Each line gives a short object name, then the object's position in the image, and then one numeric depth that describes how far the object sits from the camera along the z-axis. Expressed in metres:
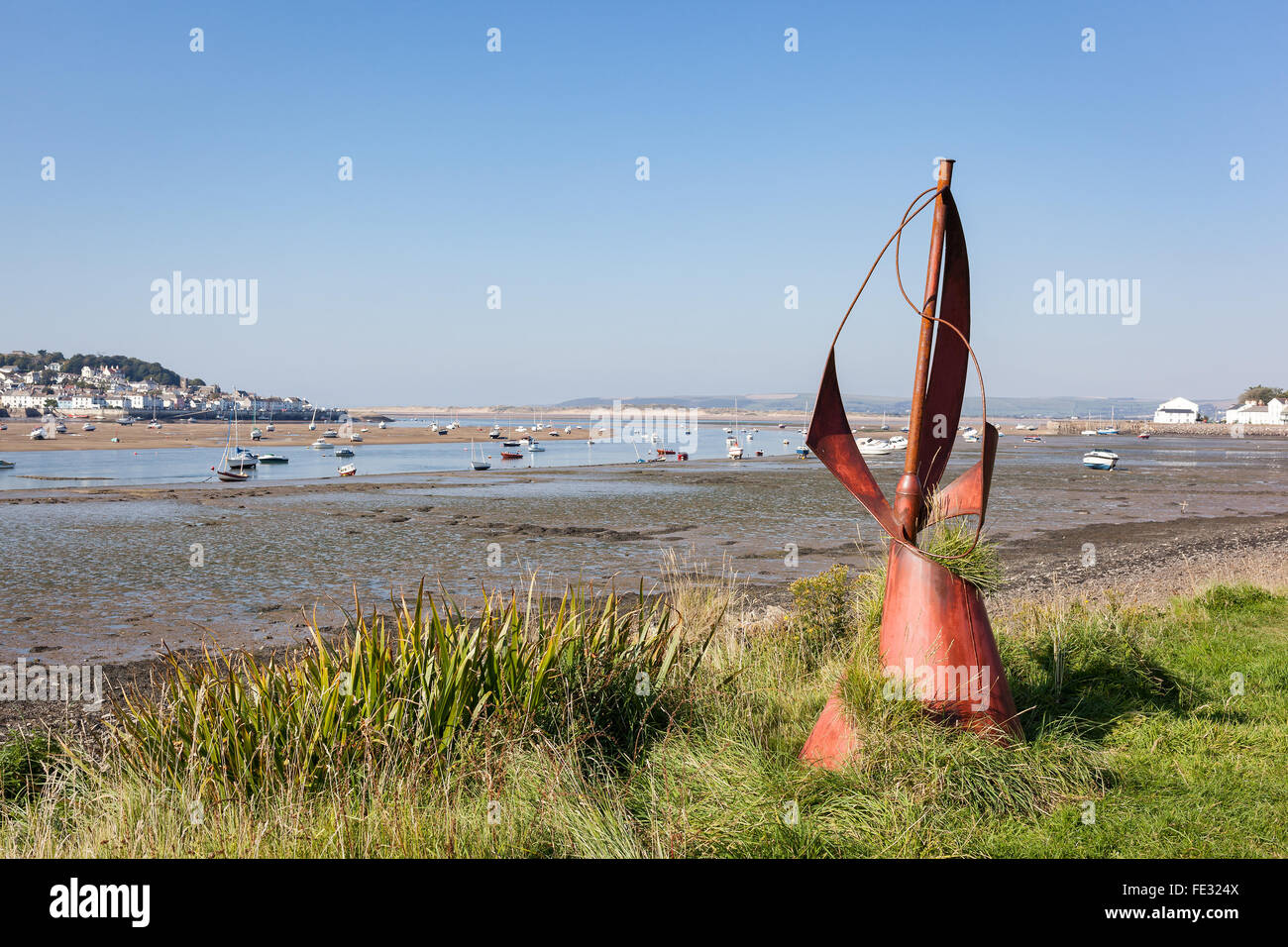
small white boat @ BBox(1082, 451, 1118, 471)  55.71
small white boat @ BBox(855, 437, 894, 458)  72.44
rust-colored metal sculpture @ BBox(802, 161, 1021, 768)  5.02
